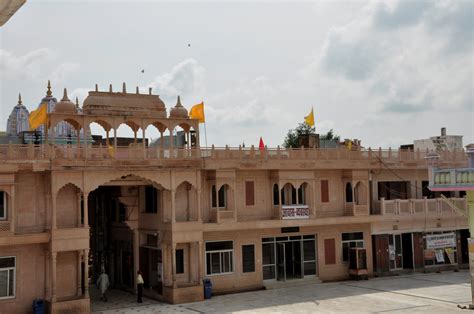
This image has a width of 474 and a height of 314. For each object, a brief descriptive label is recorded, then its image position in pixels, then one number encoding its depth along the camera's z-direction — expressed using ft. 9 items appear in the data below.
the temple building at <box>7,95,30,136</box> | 125.90
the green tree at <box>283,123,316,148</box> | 234.15
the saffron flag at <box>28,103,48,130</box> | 80.33
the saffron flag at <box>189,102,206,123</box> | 93.04
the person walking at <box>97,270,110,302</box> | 87.92
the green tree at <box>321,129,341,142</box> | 253.24
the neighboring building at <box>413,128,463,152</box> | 115.55
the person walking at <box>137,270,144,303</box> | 85.15
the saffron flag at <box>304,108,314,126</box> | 111.24
